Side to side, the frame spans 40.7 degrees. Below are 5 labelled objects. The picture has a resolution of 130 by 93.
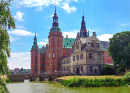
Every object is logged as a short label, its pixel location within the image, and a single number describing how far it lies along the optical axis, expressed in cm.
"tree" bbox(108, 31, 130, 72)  3859
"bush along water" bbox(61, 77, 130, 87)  2681
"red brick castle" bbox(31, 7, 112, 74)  7250
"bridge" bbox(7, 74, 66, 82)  5250
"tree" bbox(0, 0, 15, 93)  983
